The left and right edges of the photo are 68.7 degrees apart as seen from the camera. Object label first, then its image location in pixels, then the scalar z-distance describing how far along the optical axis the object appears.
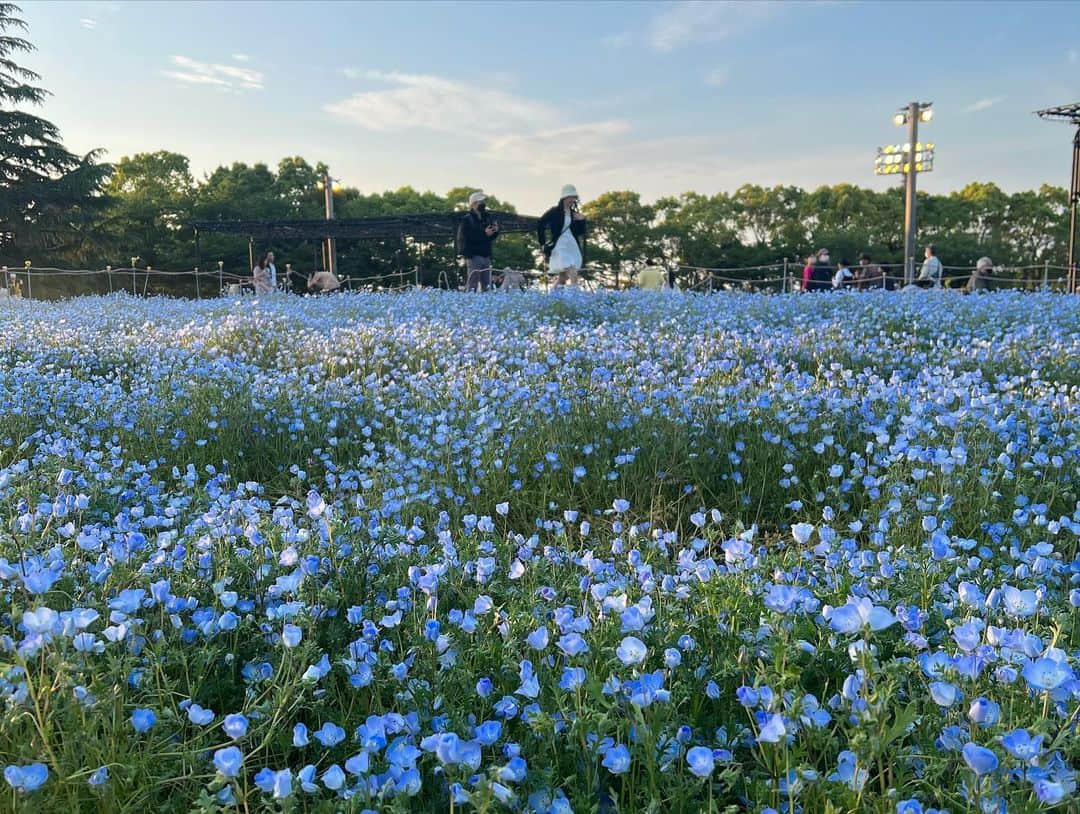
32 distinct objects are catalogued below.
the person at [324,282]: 19.06
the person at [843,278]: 16.94
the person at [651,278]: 17.89
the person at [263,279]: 17.77
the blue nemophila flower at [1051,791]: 1.12
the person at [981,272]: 15.72
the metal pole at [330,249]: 26.81
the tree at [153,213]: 35.88
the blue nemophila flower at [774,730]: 1.26
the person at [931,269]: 16.58
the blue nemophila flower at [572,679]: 1.47
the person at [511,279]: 13.94
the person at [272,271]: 18.26
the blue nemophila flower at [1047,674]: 1.33
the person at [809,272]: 17.63
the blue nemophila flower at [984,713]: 1.23
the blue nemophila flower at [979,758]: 1.11
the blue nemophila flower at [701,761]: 1.20
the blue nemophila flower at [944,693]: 1.29
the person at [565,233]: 12.43
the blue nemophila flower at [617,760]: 1.29
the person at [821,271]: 17.72
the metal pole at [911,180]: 22.88
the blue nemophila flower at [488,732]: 1.31
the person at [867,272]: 18.22
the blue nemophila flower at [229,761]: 1.17
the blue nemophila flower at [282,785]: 1.14
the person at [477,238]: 12.09
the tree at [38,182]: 32.62
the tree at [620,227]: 45.94
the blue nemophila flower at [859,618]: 1.33
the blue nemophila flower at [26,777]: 1.20
